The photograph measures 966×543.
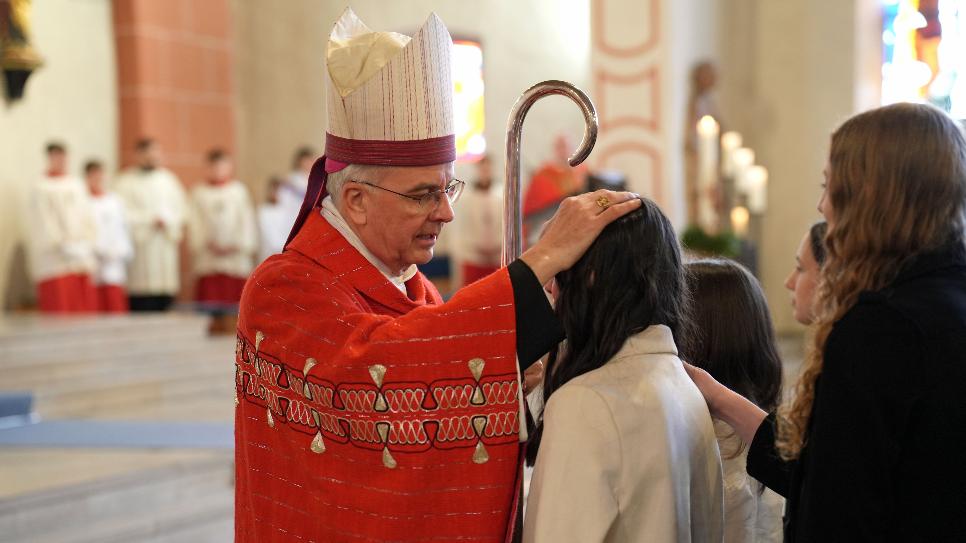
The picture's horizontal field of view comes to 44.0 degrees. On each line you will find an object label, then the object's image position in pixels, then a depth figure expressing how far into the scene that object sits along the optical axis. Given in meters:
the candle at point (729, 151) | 9.91
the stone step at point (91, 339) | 7.98
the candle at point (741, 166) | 9.70
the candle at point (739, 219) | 8.55
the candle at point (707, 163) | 8.16
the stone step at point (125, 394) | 7.60
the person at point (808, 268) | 2.13
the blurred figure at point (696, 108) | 10.87
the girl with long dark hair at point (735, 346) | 2.25
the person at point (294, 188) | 12.21
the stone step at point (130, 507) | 5.07
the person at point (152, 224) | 11.27
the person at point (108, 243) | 10.67
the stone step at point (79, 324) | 8.25
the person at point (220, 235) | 11.76
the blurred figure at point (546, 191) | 9.64
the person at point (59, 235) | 10.33
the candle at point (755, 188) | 9.53
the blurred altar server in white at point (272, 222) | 12.10
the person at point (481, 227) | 11.38
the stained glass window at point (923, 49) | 11.02
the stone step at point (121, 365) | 7.80
